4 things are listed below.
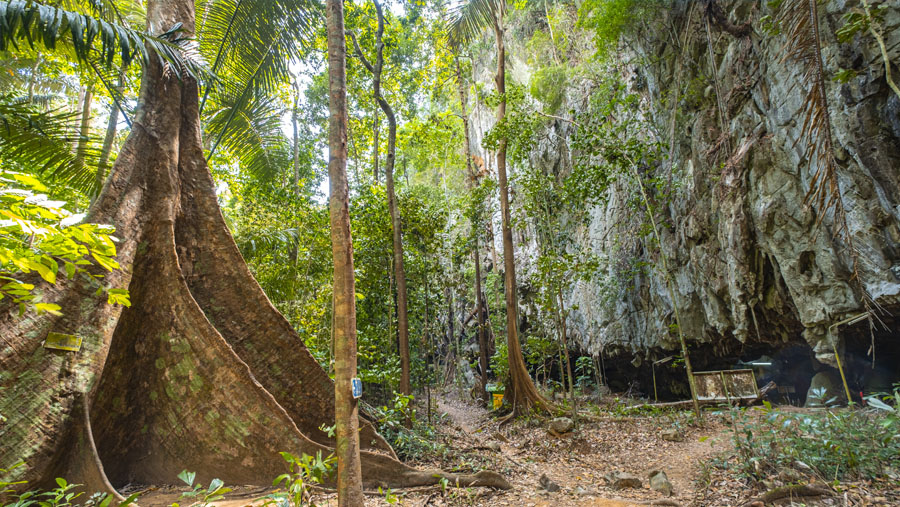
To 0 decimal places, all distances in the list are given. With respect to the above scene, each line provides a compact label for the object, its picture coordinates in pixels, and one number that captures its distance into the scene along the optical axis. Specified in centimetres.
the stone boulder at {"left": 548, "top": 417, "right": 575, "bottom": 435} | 788
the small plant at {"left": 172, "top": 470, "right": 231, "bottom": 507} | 201
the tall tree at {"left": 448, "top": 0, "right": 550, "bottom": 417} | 976
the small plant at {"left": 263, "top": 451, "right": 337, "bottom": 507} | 260
